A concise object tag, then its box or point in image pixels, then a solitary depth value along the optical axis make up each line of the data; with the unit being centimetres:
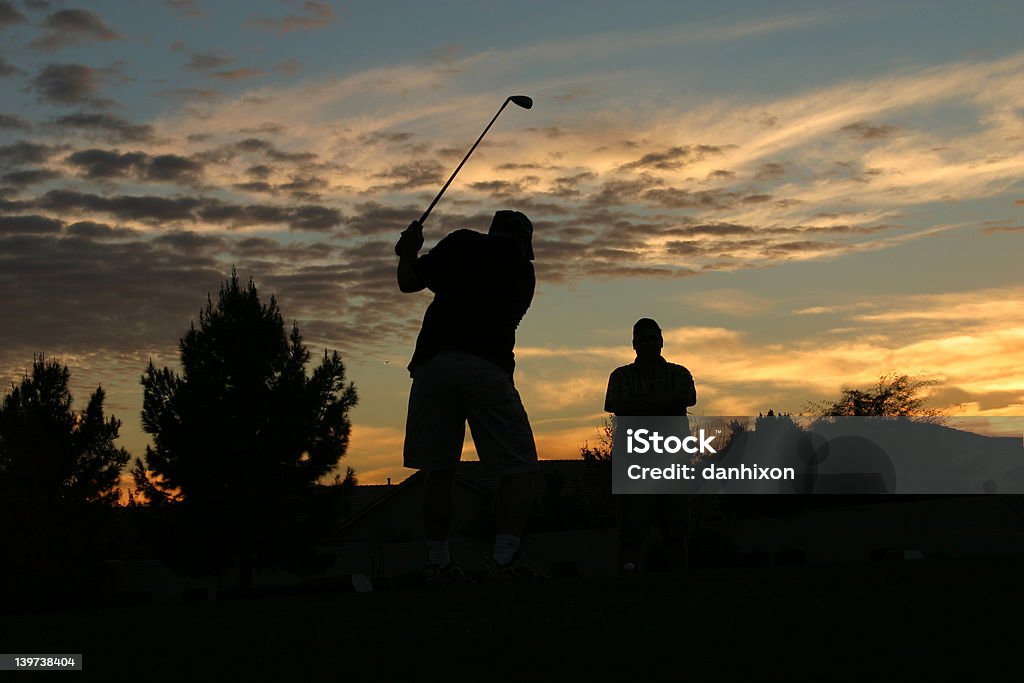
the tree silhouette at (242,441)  4434
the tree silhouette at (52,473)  4244
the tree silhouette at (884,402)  6919
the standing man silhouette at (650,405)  995
